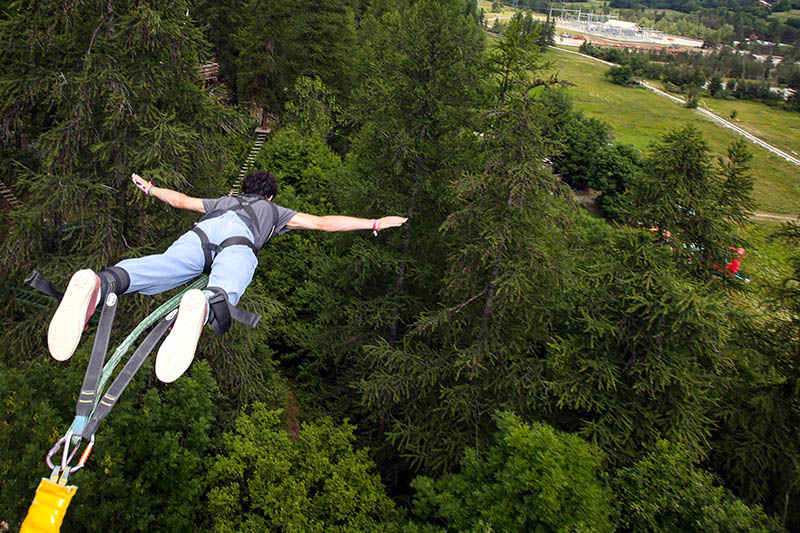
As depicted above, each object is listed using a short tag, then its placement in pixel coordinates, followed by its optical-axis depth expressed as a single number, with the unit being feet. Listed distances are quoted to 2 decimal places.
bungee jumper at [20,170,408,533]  10.87
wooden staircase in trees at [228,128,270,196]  71.49
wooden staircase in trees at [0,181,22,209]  50.26
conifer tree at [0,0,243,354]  27.27
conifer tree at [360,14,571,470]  30.55
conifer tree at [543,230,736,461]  28.30
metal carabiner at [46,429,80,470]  10.19
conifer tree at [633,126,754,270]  30.35
